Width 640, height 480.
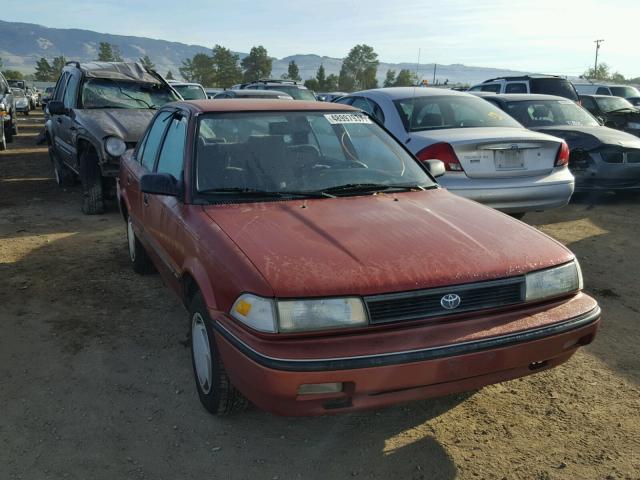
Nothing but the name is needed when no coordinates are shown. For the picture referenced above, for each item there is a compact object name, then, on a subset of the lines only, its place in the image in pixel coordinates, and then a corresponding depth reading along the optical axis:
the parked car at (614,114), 11.35
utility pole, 78.12
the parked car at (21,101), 26.92
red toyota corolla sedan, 2.29
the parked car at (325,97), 18.62
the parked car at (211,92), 20.68
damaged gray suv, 6.98
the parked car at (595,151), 7.74
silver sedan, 5.65
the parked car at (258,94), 12.93
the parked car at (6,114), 13.59
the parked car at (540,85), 12.31
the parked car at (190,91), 16.12
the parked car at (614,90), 19.62
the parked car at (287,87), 16.84
